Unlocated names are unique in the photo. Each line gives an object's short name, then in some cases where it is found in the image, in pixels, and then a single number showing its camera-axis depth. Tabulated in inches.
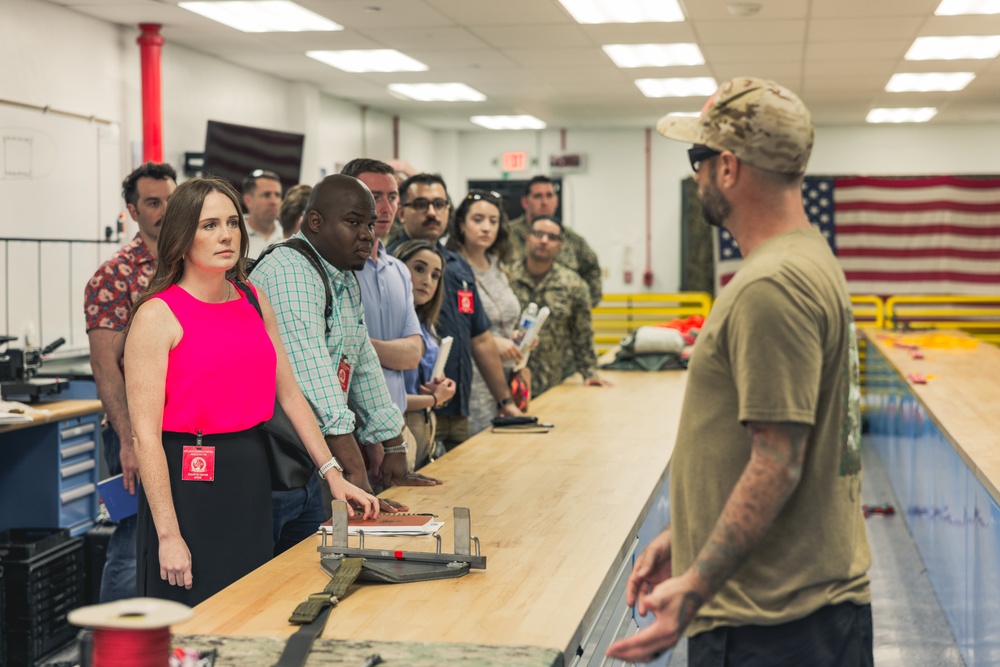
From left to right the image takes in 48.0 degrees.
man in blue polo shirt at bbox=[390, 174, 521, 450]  172.7
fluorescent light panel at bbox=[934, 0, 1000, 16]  237.0
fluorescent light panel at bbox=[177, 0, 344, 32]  245.0
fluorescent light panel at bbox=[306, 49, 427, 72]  309.1
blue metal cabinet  188.5
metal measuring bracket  85.7
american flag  422.0
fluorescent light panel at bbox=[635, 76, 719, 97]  355.6
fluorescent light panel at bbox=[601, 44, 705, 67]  294.7
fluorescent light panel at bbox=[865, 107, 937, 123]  434.0
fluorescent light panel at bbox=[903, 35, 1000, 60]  281.0
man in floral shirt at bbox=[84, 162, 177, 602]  151.8
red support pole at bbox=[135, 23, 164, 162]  266.1
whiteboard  225.6
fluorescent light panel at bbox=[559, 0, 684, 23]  243.4
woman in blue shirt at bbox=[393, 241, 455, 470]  152.9
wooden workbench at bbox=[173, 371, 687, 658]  75.8
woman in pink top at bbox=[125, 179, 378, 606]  96.0
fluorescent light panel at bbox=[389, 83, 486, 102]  372.8
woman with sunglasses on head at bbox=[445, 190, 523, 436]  185.5
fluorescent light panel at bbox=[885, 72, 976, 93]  342.1
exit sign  496.7
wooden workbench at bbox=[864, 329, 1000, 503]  144.9
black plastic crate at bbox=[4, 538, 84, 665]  161.0
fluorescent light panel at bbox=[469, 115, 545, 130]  463.8
